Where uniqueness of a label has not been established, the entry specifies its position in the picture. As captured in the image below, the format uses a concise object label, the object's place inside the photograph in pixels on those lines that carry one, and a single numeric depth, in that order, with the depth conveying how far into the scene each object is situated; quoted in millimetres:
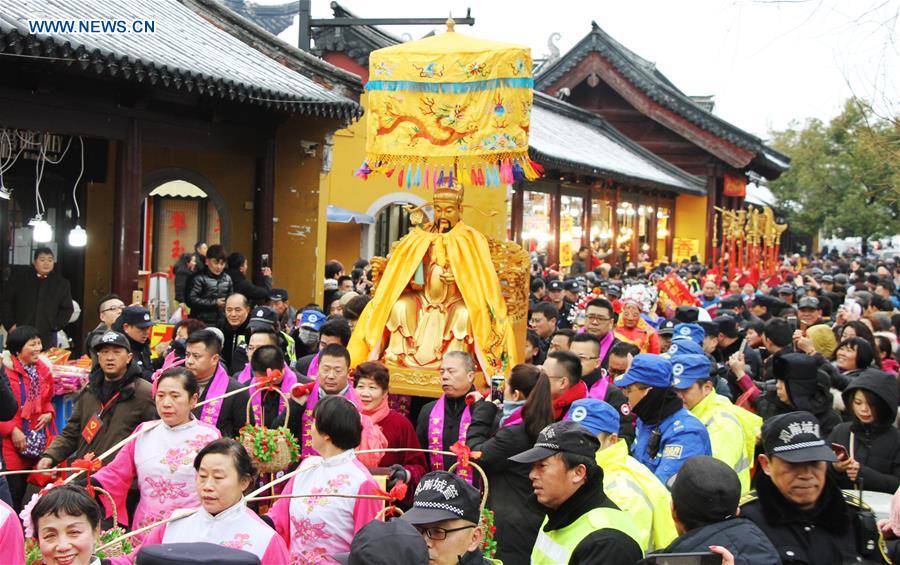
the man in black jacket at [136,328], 7508
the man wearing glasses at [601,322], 8469
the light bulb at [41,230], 11312
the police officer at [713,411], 5508
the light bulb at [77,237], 11938
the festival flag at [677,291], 12820
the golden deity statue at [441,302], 8242
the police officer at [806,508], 3816
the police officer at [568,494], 3742
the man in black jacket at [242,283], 11266
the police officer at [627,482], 4062
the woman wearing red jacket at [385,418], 6023
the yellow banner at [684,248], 31141
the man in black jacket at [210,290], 10656
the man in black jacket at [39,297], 10617
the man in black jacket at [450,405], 6184
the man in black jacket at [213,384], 6266
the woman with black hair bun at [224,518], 4020
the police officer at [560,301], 11922
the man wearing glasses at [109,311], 8383
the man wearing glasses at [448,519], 3480
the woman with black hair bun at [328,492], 4594
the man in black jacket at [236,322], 8570
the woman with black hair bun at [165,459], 5082
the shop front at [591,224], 22891
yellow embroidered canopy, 8805
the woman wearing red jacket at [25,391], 6910
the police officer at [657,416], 5160
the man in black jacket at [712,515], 3406
